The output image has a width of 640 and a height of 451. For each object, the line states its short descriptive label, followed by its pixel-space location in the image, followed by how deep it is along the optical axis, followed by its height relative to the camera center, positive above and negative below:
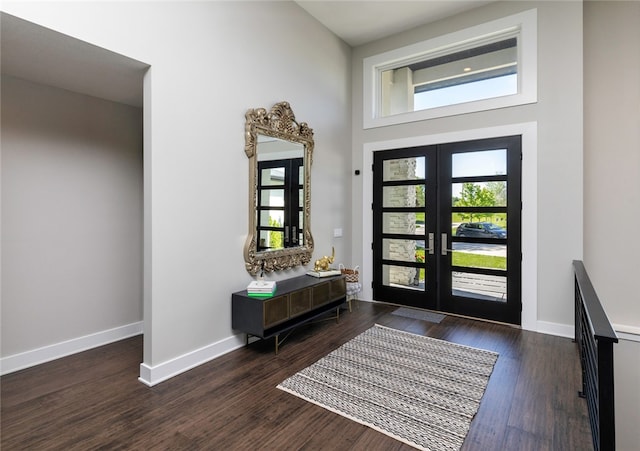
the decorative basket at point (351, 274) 4.78 -0.69
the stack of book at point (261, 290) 3.19 -0.62
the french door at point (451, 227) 4.09 +0.00
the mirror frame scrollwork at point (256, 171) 3.47 +0.64
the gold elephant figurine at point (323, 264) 4.28 -0.49
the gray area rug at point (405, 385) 2.12 -1.26
